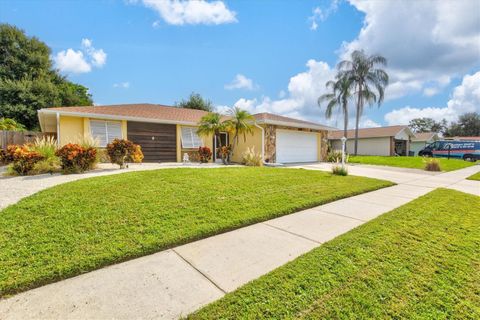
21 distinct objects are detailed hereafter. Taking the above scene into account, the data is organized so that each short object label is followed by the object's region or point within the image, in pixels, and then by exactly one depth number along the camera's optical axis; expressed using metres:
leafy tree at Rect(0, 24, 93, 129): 20.06
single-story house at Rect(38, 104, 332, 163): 10.95
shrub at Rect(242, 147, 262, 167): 12.20
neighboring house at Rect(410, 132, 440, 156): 32.03
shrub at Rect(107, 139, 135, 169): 8.57
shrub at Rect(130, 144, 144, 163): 8.97
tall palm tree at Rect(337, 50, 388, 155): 22.97
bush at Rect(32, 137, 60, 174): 7.35
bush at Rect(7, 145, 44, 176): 6.87
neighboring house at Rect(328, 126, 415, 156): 26.88
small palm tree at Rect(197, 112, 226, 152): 12.34
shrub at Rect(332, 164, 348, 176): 9.20
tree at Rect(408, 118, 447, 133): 50.63
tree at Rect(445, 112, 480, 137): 46.08
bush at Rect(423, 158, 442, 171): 12.32
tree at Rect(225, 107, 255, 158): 12.40
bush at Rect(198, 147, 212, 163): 13.09
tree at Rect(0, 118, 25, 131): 14.09
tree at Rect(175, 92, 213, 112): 28.23
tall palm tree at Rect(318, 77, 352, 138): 23.73
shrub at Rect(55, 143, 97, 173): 7.15
